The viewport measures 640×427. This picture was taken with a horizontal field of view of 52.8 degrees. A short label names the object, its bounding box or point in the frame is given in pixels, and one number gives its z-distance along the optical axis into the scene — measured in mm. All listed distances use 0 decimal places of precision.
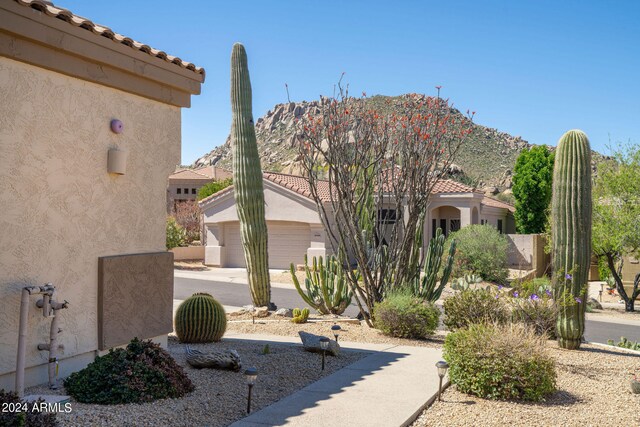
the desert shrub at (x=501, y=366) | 7699
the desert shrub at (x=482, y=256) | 26906
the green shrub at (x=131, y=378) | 6477
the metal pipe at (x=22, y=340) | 6418
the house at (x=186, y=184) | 51812
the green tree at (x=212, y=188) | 42625
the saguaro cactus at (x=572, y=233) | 11102
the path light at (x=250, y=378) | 6509
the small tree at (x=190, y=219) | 41625
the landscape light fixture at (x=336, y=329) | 12022
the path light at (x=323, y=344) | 8750
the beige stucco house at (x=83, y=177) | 6613
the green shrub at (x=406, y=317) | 11461
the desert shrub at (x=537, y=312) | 11445
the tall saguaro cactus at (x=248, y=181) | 15125
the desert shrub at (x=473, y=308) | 11461
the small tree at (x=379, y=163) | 12555
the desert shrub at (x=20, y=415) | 4934
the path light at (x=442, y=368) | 7293
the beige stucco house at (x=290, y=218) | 30859
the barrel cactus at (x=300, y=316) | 13375
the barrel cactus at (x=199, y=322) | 10438
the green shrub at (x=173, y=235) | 33625
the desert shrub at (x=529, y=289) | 11867
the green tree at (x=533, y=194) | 41562
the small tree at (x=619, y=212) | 23125
